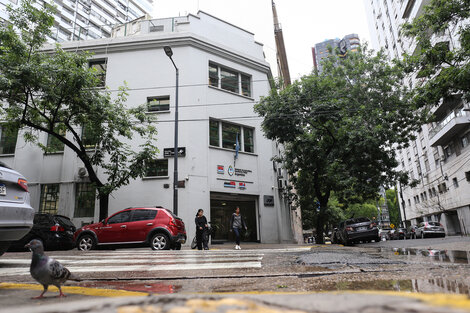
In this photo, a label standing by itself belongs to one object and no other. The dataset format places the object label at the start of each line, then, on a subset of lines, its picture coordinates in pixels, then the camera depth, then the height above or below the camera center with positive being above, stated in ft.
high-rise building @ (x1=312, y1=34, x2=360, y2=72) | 491.31 +313.72
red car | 37.32 +0.69
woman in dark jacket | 40.75 +0.59
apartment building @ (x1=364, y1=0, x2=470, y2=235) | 90.22 +23.11
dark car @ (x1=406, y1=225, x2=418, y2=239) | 95.53 -2.09
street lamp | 48.17 +10.38
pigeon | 8.38 -0.81
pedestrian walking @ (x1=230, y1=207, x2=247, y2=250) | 41.21 +1.10
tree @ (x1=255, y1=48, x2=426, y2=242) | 56.34 +19.84
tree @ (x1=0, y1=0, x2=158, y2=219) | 41.47 +19.92
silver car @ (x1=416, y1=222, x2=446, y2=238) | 83.10 -1.16
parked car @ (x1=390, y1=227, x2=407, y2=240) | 105.19 -2.15
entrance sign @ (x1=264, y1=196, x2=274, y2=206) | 64.59 +6.17
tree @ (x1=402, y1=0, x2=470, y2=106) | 33.60 +19.55
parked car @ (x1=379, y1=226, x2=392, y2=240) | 116.48 -2.67
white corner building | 57.06 +18.58
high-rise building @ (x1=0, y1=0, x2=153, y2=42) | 199.21 +159.19
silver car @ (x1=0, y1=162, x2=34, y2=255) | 15.70 +1.66
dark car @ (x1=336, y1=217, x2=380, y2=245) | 59.57 -0.55
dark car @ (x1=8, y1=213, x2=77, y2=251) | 40.14 +0.70
